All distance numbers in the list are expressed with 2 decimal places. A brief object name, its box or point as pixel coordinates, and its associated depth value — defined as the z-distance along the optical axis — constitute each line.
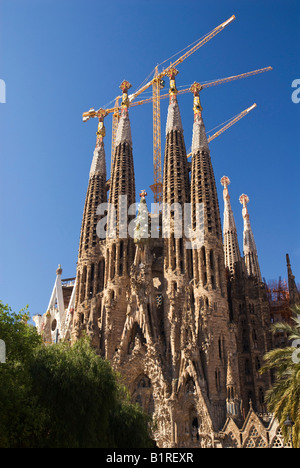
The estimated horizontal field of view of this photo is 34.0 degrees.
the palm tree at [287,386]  17.77
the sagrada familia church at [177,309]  35.81
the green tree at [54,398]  18.09
